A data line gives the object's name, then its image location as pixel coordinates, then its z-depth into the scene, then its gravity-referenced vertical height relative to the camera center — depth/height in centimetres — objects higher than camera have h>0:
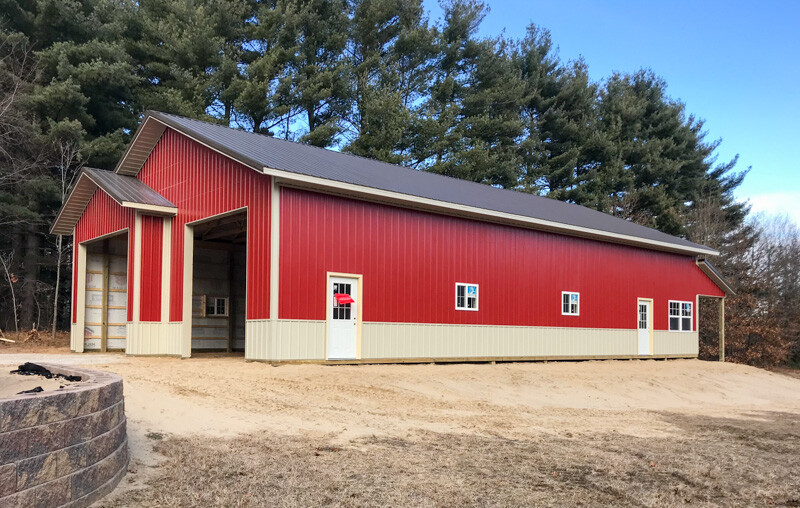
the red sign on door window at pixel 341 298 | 1432 -40
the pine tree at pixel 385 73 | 2988 +1001
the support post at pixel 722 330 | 2578 -183
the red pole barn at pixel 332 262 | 1381 +45
